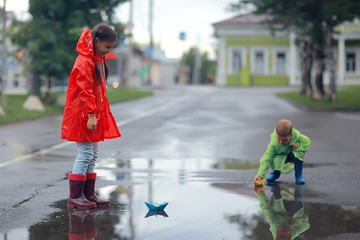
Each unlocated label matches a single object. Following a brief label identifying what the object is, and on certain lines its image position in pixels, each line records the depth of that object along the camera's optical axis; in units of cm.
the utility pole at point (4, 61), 1891
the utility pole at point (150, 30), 6077
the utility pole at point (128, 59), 4819
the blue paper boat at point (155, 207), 544
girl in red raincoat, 557
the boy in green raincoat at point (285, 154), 705
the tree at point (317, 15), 2244
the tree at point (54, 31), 2317
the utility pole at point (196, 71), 9238
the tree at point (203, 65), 9856
